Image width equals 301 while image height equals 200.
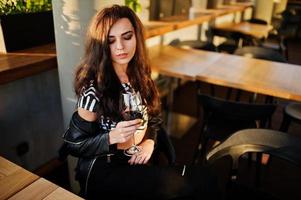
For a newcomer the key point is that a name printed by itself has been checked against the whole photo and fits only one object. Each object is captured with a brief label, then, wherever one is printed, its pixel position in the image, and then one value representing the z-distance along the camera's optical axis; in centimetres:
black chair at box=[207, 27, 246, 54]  375
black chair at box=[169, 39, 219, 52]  312
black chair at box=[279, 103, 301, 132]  198
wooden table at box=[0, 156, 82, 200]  81
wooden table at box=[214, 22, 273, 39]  358
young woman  115
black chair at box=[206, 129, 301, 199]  116
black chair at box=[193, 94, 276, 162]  157
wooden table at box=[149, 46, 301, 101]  187
